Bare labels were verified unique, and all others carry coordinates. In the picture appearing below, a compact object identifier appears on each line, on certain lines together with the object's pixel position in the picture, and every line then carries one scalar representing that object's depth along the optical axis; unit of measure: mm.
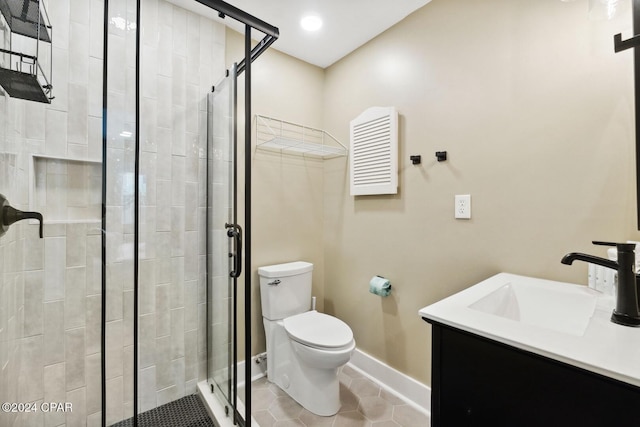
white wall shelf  2076
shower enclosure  1214
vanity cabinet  591
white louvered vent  1873
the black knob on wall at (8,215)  714
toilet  1586
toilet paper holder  1879
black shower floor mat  1481
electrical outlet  1540
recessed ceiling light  1823
